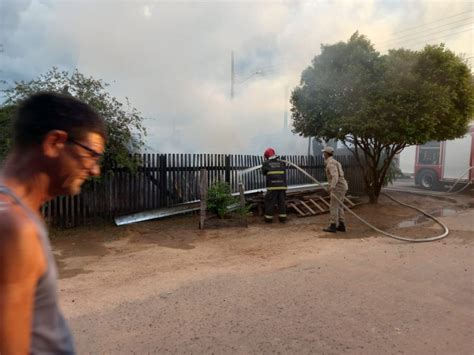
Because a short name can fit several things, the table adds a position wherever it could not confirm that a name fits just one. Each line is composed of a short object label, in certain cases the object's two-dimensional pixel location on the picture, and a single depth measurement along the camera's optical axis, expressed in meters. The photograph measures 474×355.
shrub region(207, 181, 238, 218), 7.93
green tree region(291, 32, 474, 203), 8.80
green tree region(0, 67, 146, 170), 6.79
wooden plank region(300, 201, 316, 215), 9.42
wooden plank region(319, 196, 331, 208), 10.00
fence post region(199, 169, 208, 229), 7.54
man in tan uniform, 7.32
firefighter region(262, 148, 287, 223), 8.46
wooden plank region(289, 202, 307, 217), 9.27
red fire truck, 15.32
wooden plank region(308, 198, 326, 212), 9.62
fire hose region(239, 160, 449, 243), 6.35
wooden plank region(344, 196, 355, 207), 10.08
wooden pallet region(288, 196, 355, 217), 9.42
